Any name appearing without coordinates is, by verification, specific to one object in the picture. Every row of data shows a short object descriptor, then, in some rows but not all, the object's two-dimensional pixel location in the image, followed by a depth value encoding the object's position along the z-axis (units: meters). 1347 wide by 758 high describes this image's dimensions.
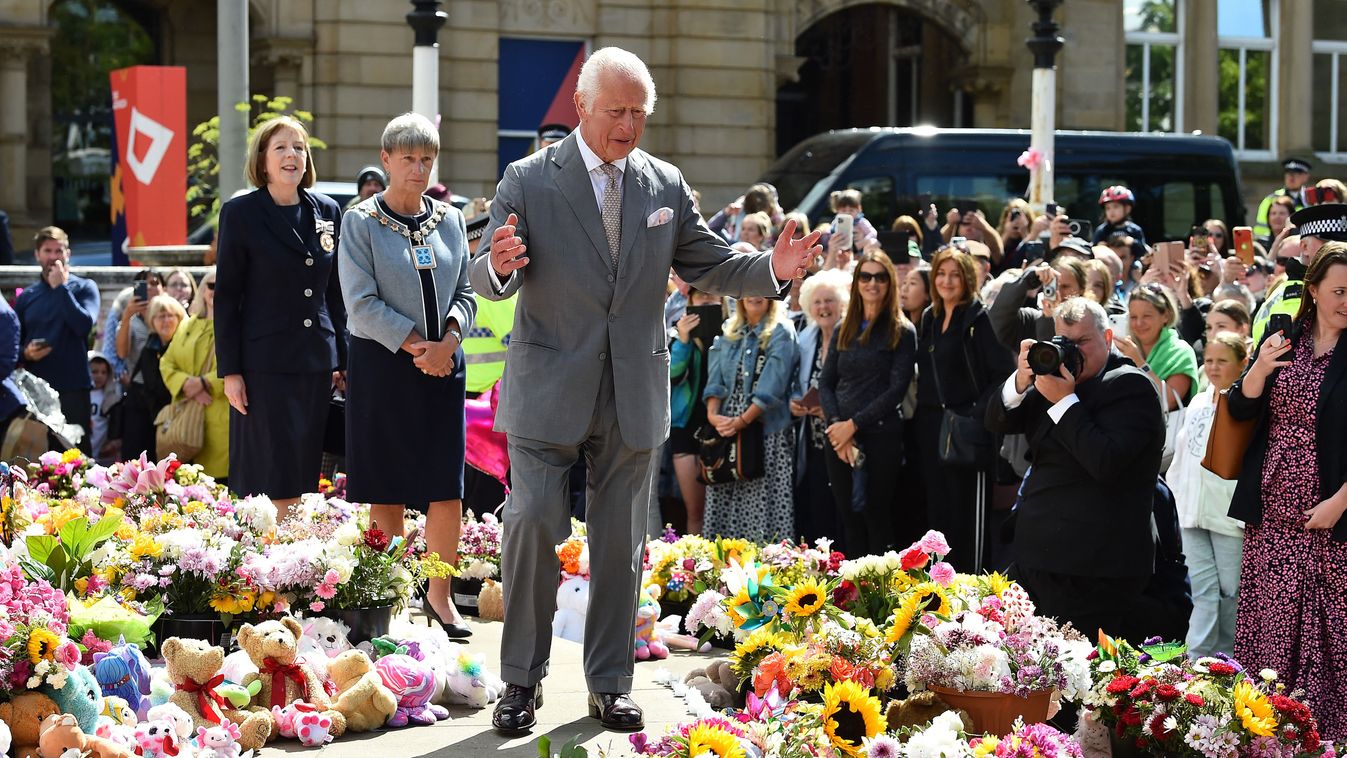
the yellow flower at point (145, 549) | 12.95
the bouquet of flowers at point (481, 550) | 16.98
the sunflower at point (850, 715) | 10.87
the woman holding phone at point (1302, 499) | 13.53
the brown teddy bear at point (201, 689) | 11.37
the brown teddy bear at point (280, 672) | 11.87
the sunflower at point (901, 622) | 12.04
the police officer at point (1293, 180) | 34.31
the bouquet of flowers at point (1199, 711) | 11.30
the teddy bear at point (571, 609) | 15.87
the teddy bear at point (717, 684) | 13.02
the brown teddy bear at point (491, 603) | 16.31
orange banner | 30.47
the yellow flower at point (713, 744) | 9.87
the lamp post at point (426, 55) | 26.84
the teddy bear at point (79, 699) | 10.48
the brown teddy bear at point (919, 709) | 11.68
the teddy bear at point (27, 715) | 10.39
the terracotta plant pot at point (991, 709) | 11.58
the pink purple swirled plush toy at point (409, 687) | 12.29
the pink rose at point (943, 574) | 12.65
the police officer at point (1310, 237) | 17.39
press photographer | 14.14
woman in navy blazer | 15.70
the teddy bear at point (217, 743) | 10.80
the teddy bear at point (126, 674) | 11.06
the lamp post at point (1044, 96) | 33.44
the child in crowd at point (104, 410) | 25.86
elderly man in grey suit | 11.86
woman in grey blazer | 14.52
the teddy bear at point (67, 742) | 10.12
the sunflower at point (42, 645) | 10.45
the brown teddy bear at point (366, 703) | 12.02
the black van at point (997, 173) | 38.87
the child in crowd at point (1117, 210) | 30.31
